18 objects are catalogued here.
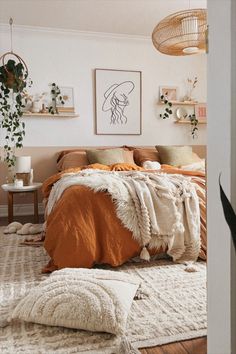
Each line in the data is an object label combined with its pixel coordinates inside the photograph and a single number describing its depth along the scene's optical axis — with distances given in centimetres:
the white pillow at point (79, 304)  150
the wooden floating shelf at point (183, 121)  485
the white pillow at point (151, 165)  382
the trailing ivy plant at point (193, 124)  490
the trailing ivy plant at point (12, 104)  382
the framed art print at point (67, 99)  442
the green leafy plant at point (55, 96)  438
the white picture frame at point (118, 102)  456
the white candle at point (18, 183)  379
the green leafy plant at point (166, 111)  480
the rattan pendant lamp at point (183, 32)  278
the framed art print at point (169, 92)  482
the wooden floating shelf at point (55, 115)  426
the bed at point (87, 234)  222
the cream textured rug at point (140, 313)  143
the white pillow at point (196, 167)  371
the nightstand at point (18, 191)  370
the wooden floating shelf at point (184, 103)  480
